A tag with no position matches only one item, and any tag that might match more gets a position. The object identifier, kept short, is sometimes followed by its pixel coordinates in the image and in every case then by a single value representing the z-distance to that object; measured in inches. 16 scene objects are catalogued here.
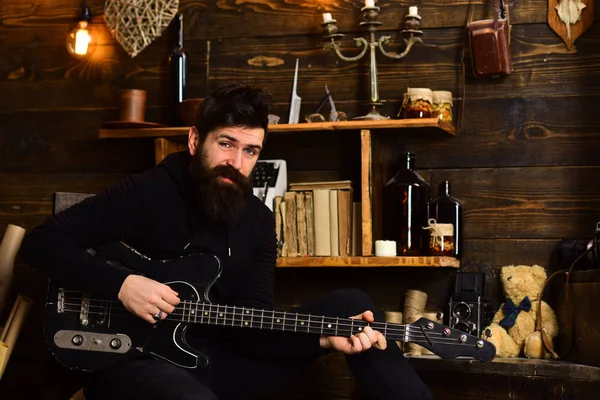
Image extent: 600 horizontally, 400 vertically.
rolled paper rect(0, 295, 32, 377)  107.4
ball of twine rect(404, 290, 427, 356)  121.7
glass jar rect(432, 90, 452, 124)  121.0
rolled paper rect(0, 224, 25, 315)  113.3
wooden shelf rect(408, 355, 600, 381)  100.7
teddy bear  113.5
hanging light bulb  136.3
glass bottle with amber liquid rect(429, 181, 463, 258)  121.5
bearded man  86.9
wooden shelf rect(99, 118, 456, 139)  116.7
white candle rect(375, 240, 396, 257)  117.0
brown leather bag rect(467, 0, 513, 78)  119.3
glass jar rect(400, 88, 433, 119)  119.3
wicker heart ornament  134.0
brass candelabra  121.8
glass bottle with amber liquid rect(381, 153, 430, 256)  120.3
